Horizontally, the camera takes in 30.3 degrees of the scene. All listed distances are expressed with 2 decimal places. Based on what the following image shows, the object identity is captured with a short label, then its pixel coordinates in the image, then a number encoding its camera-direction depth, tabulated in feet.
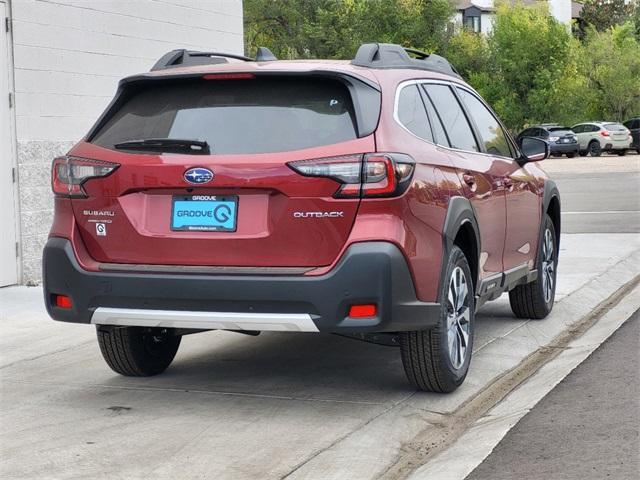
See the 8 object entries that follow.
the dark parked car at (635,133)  169.99
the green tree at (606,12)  358.43
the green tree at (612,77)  218.18
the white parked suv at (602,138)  166.20
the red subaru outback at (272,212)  18.44
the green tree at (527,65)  196.24
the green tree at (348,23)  217.36
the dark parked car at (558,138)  167.02
